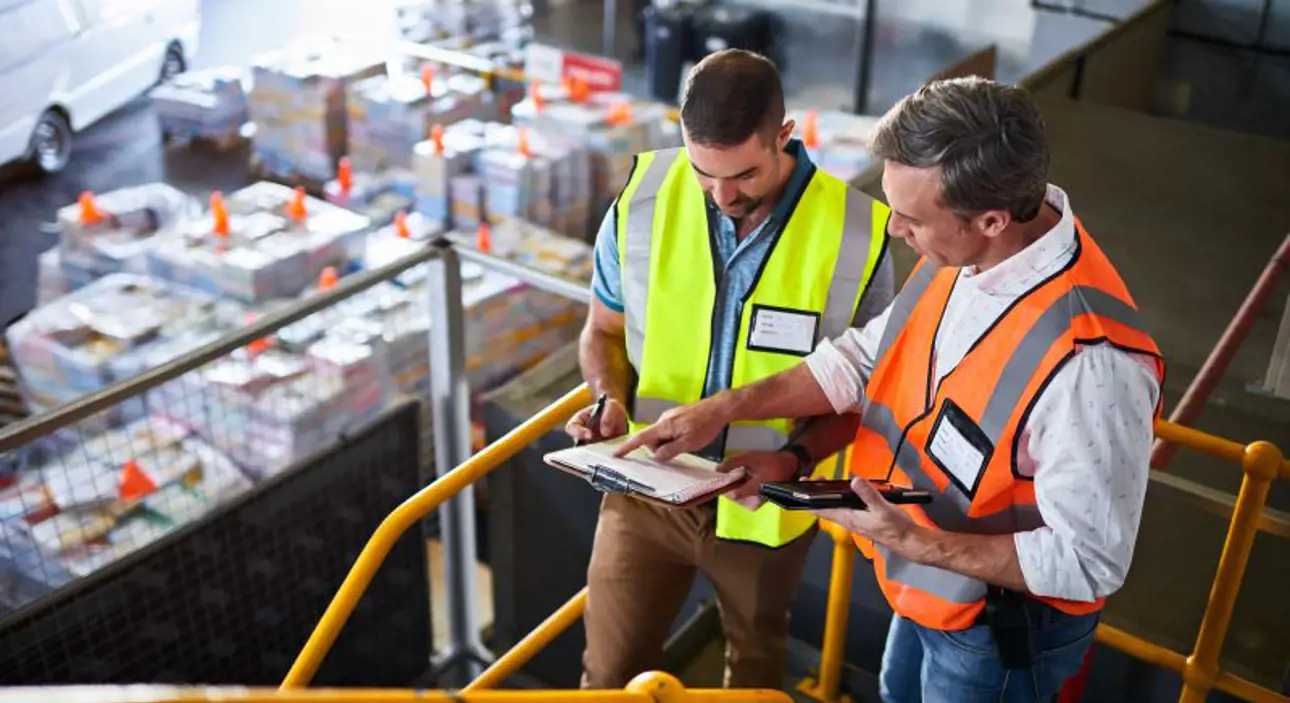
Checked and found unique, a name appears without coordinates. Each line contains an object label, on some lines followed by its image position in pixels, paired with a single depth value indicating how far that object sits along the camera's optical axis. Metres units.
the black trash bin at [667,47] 10.65
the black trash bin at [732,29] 10.59
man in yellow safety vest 2.33
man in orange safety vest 1.81
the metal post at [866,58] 9.99
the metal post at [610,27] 11.36
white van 8.44
